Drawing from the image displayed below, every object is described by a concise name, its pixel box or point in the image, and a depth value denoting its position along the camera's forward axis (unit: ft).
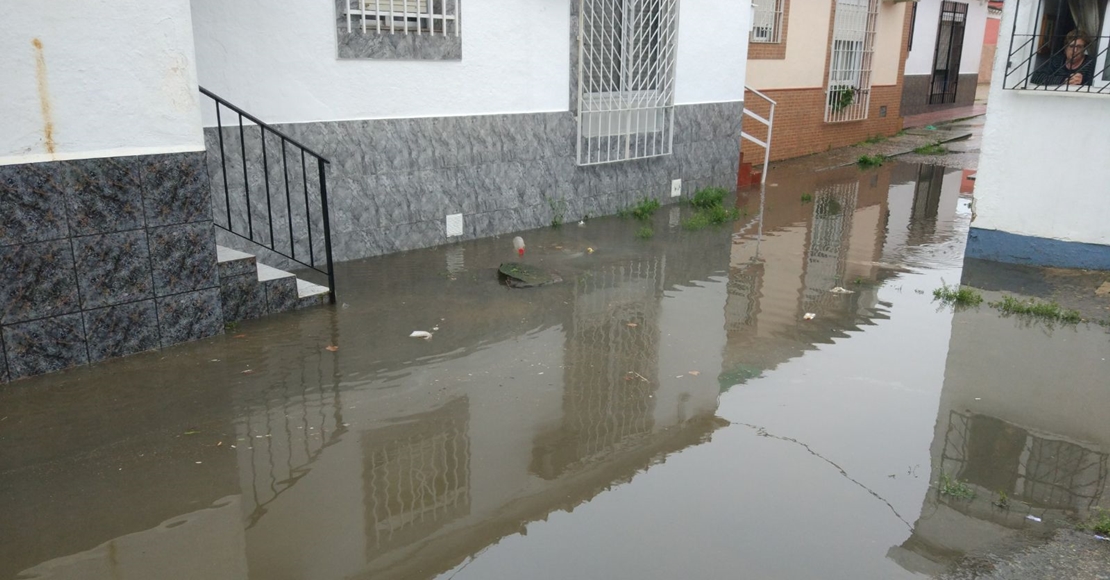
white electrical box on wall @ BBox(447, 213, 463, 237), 27.16
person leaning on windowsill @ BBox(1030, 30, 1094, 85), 23.11
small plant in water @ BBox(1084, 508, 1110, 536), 11.76
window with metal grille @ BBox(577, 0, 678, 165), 30.68
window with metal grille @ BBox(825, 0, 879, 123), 52.27
